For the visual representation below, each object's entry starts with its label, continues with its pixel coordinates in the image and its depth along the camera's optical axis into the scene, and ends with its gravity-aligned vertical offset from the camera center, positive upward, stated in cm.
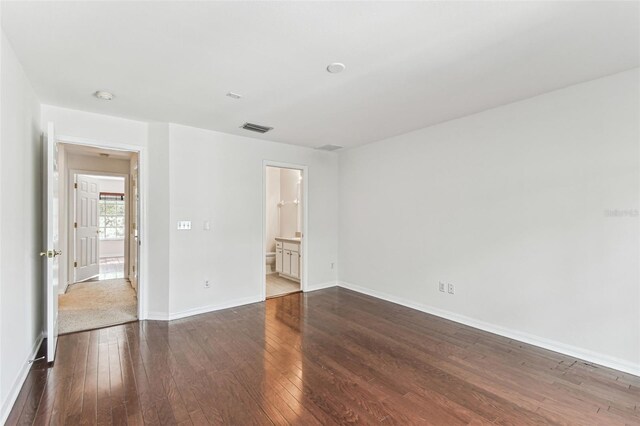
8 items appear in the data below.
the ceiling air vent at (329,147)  523 +119
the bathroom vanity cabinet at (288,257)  576 -85
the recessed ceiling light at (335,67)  243 +121
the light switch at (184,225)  402 -12
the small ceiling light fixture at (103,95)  293 +121
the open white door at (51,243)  269 -23
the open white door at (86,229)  587 -24
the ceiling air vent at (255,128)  403 +121
